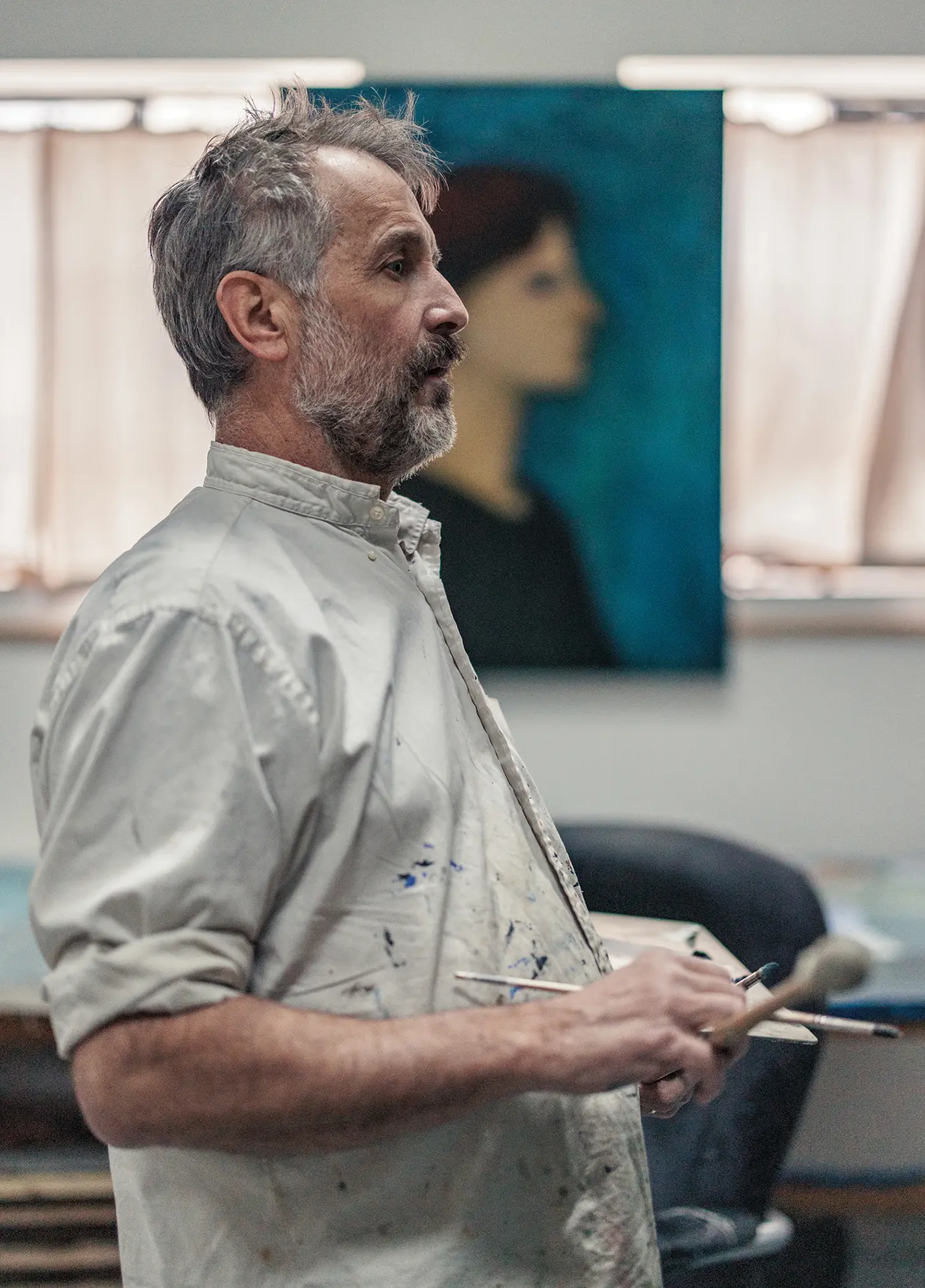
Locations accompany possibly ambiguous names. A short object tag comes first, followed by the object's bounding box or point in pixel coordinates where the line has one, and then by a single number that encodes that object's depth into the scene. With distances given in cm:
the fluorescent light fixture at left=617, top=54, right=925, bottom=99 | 269
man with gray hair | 73
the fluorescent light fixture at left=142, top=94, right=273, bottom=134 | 275
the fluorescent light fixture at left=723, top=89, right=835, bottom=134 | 275
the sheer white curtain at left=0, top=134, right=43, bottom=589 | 280
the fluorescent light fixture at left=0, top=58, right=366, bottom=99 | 269
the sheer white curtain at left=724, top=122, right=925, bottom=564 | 274
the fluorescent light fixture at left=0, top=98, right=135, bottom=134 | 277
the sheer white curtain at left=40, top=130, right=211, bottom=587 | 278
